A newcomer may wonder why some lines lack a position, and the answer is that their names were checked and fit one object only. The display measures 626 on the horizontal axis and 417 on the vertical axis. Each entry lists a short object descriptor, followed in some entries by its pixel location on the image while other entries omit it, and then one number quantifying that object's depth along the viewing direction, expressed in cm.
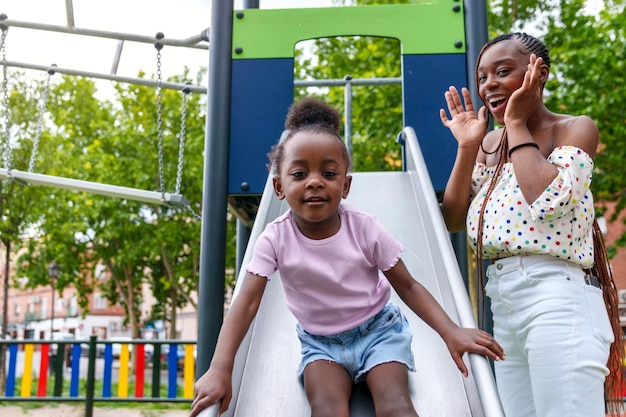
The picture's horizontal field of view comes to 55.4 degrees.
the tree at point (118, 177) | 1750
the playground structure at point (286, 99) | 344
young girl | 187
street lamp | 1898
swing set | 501
